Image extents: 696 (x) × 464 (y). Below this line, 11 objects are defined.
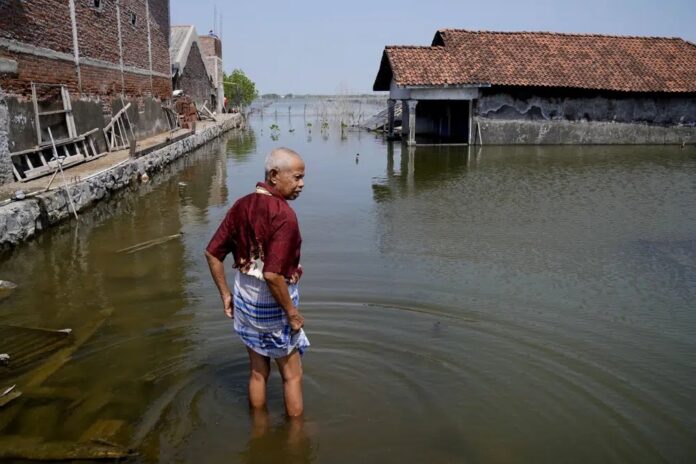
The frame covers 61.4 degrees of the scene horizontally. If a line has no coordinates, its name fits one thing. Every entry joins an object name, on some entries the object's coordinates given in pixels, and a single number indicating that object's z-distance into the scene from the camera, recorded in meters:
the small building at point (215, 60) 39.09
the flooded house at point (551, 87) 21.47
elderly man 2.99
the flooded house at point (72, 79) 10.09
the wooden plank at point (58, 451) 3.10
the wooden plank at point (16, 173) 9.66
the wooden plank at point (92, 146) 13.58
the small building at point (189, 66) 27.14
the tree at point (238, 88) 48.19
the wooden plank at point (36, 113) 10.74
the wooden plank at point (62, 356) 4.02
